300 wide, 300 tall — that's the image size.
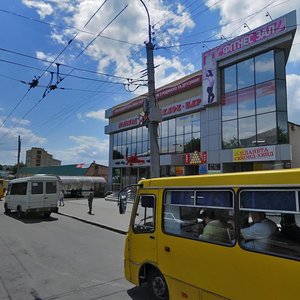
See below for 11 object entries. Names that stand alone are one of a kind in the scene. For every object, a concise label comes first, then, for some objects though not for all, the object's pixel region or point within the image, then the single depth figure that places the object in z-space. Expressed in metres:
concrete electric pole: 13.02
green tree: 139.50
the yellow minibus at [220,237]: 3.73
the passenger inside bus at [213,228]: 4.54
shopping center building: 25.20
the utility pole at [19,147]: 55.47
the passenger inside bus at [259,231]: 4.04
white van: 19.55
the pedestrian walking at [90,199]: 23.22
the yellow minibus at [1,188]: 41.92
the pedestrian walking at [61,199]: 30.89
